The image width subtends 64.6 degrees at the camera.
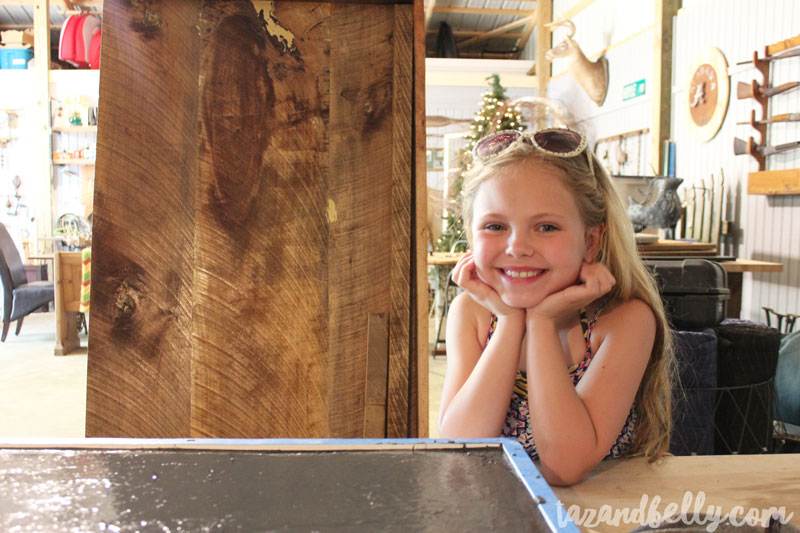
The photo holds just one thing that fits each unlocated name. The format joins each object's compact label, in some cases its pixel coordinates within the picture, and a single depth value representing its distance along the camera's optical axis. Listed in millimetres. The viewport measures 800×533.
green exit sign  6586
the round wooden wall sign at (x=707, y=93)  5070
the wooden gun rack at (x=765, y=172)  4057
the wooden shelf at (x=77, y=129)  9109
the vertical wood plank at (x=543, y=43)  9406
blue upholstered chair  6459
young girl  1161
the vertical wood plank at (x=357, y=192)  1419
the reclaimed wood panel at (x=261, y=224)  1385
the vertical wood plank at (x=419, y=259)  1396
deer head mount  7441
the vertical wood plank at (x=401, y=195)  1428
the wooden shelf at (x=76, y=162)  9211
